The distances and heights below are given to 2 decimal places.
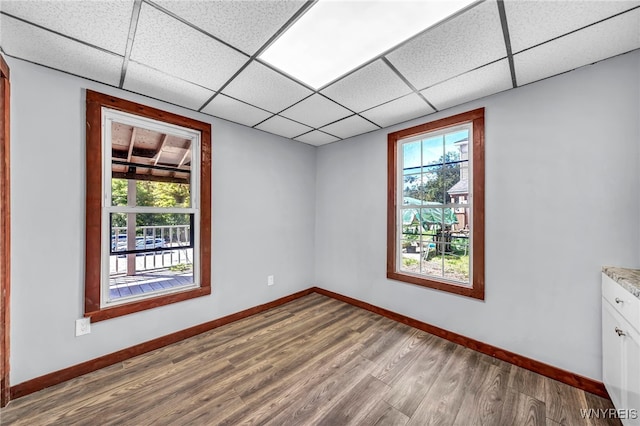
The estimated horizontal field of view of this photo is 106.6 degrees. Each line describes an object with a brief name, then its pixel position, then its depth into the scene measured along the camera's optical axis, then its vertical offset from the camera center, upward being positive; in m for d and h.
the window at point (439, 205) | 2.34 +0.10
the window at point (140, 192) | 2.01 +0.22
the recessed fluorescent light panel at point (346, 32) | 1.34 +1.16
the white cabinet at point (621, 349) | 1.26 -0.81
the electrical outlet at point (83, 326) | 1.93 -0.92
